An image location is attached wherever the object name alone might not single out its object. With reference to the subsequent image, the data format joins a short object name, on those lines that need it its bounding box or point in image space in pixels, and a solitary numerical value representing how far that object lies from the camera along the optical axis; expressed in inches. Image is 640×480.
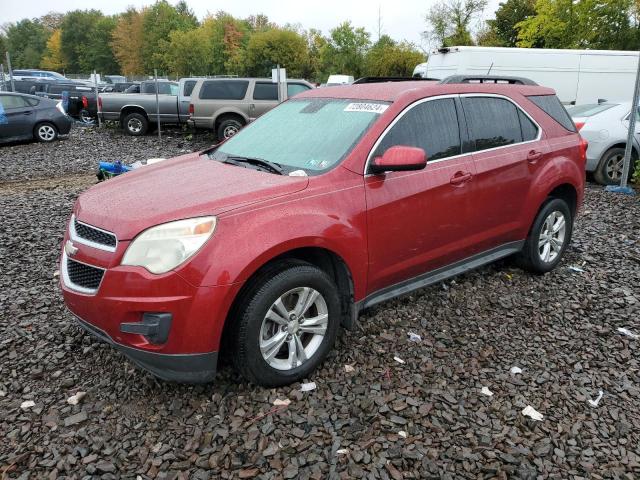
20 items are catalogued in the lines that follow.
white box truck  546.9
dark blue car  540.1
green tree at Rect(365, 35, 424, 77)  1296.8
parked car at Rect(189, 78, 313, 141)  577.0
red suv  107.6
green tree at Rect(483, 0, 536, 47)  1528.1
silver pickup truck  649.0
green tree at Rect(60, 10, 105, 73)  3243.1
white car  354.3
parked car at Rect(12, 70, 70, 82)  1432.1
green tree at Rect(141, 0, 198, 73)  2495.1
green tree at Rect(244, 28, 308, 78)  1656.0
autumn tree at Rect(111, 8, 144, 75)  2625.5
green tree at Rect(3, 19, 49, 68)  3654.0
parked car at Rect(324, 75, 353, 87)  938.7
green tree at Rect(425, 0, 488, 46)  1417.3
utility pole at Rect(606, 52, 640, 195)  335.0
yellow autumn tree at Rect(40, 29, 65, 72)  3378.4
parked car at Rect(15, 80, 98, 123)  764.0
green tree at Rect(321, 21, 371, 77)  1722.4
